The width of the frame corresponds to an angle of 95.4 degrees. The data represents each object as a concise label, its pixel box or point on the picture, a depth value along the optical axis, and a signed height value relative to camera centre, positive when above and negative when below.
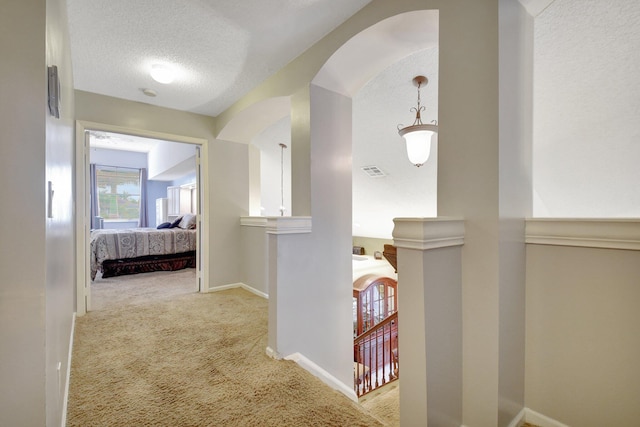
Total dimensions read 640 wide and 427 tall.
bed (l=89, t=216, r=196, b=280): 4.66 -0.67
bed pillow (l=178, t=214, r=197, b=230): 6.16 -0.22
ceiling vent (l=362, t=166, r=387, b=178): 4.64 +0.65
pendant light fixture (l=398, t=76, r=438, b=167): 2.50 +0.63
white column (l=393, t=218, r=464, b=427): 1.26 -0.49
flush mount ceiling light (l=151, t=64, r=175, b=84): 2.65 +1.27
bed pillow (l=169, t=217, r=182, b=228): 6.52 -0.28
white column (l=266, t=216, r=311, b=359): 2.08 -0.49
